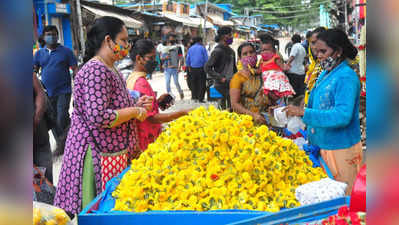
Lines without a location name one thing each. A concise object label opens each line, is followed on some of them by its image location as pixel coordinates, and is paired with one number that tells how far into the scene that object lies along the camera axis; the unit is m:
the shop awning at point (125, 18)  11.08
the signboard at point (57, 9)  13.59
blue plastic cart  1.93
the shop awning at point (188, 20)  21.74
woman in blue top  2.65
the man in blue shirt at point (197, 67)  10.55
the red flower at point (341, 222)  1.32
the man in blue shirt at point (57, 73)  5.97
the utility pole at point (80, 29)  6.85
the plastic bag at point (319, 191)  1.80
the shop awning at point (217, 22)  29.29
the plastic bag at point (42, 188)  2.85
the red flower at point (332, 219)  1.39
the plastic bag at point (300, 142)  3.35
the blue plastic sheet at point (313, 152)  3.03
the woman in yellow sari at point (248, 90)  4.04
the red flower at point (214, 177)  2.23
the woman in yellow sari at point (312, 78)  3.76
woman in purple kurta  2.49
